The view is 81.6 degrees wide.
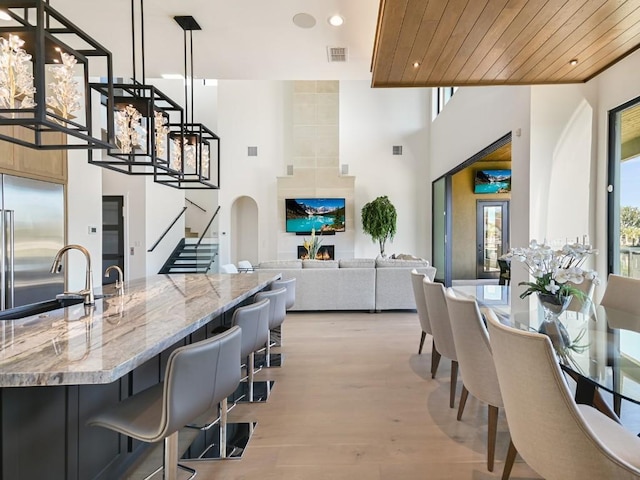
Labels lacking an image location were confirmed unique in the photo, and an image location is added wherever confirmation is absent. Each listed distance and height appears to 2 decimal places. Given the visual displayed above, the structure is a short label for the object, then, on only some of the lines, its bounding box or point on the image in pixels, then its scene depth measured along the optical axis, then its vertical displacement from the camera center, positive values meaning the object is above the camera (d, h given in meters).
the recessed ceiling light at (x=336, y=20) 3.36 +1.98
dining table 1.43 -0.55
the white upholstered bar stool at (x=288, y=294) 3.60 -0.59
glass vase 2.04 -0.52
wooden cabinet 3.77 +0.81
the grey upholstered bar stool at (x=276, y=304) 2.90 -0.56
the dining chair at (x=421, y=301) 3.42 -0.62
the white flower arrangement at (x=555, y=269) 2.23 -0.21
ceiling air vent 3.98 +2.00
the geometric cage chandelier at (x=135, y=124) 2.75 +0.84
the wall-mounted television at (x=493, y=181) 9.21 +1.36
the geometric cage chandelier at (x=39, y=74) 1.69 +0.80
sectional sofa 5.77 -0.81
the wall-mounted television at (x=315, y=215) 9.58 +0.52
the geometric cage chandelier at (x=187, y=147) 3.52 +0.89
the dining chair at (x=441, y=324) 2.69 -0.69
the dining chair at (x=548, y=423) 1.17 -0.64
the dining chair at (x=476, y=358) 1.96 -0.68
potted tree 9.29 +0.38
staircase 8.35 -0.53
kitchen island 1.21 -0.44
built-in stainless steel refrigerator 3.77 -0.03
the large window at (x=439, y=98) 8.60 +3.35
